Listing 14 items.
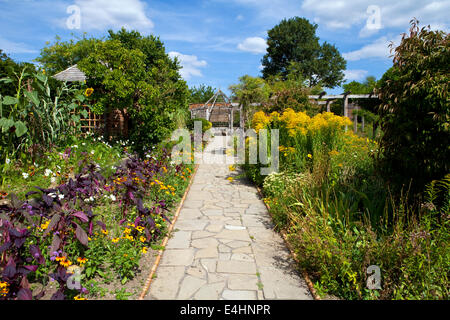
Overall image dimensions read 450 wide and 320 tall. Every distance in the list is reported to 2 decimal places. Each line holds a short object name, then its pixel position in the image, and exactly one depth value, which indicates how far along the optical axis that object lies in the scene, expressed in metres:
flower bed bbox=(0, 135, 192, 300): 2.36
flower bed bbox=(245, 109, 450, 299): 2.48
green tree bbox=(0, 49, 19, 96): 5.71
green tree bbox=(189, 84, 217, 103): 36.53
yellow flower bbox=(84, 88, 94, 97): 8.76
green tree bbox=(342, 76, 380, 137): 18.58
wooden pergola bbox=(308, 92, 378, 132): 13.91
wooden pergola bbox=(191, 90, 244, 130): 20.70
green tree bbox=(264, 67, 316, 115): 9.17
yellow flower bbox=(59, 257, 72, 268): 2.43
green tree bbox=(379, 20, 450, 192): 2.98
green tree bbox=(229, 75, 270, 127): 13.30
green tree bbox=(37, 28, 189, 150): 8.77
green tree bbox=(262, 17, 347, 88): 32.88
